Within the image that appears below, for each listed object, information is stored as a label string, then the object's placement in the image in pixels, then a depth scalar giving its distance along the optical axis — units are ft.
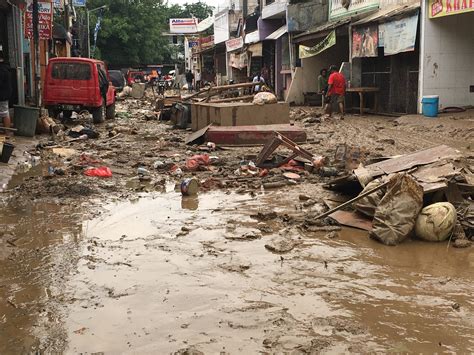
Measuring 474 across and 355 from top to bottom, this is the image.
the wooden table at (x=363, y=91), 64.54
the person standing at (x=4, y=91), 40.96
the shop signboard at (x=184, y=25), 215.31
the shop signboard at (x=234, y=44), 126.11
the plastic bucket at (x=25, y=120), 45.50
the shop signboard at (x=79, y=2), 126.52
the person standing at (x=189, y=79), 157.58
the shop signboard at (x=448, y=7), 47.27
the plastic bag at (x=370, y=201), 19.94
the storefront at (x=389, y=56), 56.49
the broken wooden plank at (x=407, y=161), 22.15
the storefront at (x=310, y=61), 83.41
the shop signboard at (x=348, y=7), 68.33
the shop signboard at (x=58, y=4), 98.48
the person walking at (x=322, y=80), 77.97
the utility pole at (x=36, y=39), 53.31
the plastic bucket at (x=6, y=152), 32.91
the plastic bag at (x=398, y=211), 18.33
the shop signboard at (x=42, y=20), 60.90
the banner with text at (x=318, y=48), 71.92
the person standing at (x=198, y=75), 190.82
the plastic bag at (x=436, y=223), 18.34
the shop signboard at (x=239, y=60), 121.56
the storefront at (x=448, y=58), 54.70
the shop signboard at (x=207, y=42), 176.98
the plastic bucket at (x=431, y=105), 52.31
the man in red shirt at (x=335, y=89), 62.18
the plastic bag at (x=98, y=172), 30.40
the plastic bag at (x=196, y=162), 32.58
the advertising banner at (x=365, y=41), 61.93
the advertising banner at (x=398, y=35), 54.95
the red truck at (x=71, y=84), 56.80
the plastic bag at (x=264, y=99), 47.01
